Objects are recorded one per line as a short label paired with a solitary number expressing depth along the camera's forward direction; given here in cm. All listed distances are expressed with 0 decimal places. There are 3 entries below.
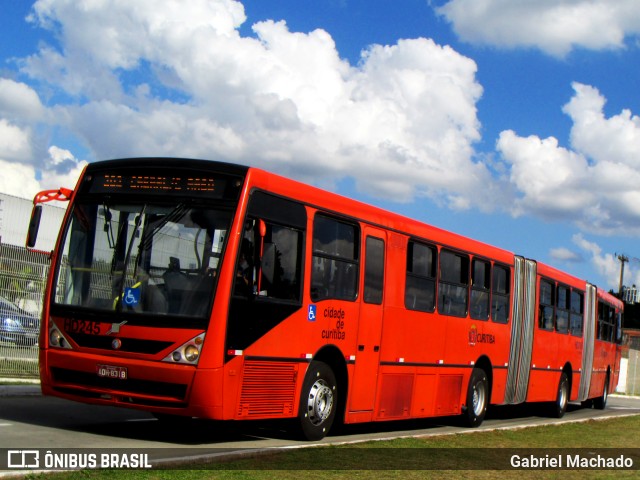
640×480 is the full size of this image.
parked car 1873
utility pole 8581
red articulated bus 1081
